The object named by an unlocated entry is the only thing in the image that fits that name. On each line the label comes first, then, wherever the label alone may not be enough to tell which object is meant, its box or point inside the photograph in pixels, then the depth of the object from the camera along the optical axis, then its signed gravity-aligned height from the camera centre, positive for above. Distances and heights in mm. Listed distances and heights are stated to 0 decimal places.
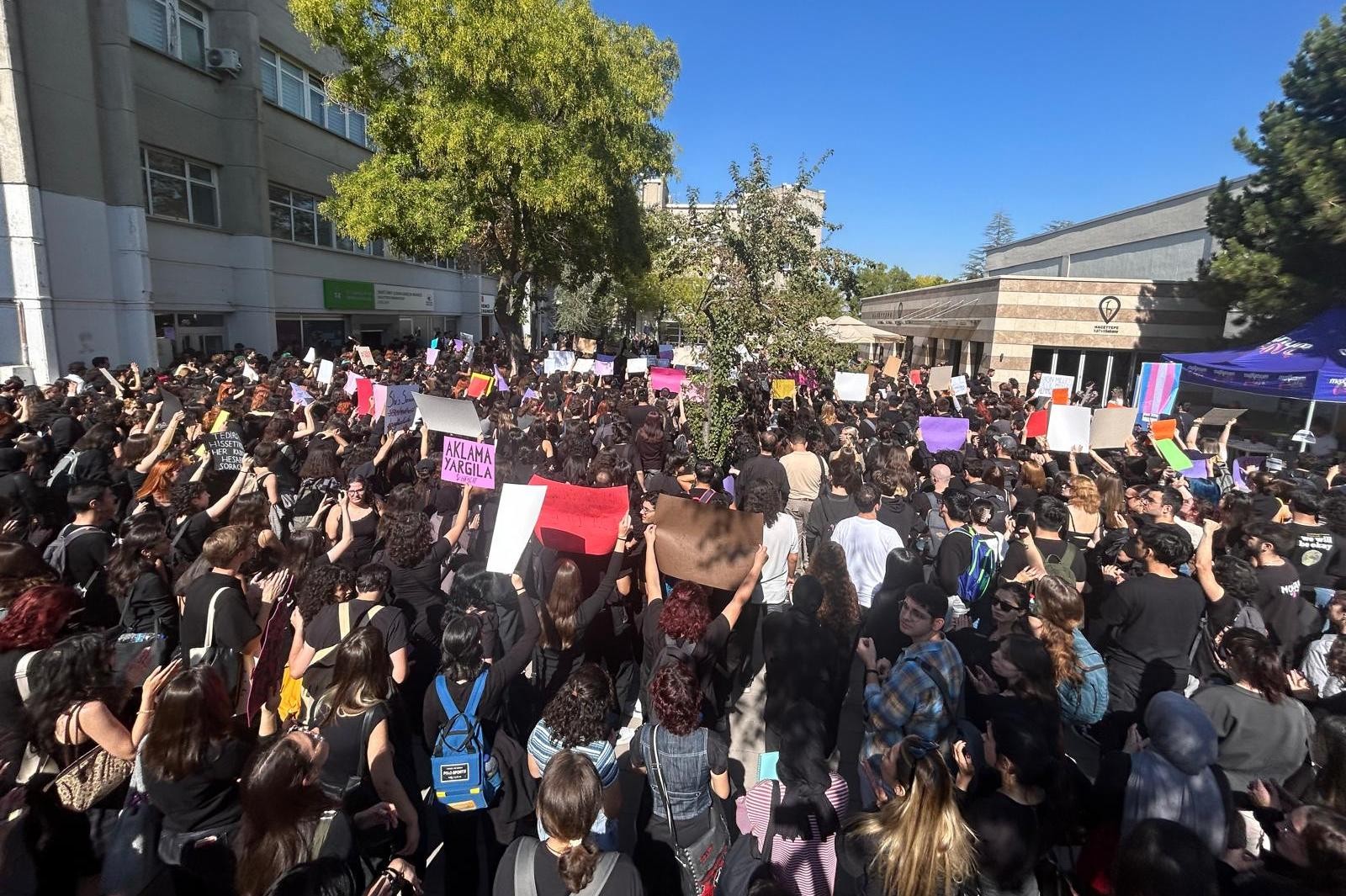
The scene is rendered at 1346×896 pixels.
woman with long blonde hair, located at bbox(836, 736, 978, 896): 2320 -1718
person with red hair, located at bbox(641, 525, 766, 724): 3684 -1684
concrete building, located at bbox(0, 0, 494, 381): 15250 +3296
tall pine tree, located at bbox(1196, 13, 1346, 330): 15047 +3416
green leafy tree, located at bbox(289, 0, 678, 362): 17203 +5299
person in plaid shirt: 3242 -1710
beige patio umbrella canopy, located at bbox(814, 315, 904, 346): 18750 +31
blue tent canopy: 12961 -269
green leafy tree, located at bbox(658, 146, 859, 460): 8758 +647
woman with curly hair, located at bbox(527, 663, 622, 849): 3047 -1808
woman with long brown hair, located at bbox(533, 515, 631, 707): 4133 -1831
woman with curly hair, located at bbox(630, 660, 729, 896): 2990 -1887
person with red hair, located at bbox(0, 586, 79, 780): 2797 -1436
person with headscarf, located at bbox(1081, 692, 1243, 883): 2666 -1706
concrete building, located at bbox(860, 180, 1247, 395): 21656 +849
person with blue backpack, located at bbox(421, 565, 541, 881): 3209 -2092
